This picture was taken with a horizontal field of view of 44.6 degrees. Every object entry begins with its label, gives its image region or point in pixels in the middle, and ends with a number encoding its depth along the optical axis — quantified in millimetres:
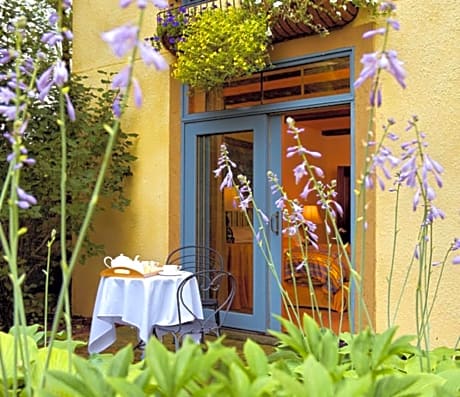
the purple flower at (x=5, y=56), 1194
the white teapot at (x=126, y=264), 3838
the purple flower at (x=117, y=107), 979
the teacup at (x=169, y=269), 3973
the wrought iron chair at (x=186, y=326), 3699
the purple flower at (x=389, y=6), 1173
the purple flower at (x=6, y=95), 1101
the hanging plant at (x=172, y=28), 4949
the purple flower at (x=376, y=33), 1095
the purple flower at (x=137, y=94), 895
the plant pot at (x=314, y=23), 4227
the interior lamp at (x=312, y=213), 7803
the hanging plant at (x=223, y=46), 4387
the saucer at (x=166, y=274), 3924
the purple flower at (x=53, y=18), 1108
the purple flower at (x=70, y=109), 1040
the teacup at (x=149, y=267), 3943
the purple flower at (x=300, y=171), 1454
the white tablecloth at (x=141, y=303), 3707
